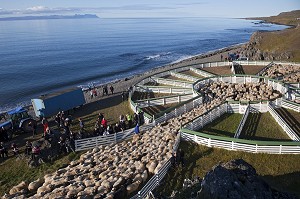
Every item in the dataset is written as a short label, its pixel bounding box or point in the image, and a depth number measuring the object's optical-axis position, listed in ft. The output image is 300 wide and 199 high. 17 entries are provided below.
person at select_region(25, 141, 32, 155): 61.31
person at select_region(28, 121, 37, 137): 74.74
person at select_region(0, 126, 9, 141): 71.44
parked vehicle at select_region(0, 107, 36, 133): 76.49
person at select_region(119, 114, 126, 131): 71.39
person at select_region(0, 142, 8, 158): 62.90
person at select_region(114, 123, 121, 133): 69.20
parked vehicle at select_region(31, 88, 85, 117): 86.28
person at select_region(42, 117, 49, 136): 69.73
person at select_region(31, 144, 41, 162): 59.11
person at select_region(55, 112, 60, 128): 78.08
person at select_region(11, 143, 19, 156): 63.82
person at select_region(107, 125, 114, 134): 67.38
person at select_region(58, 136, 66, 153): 62.41
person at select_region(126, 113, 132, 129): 74.87
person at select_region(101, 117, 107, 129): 70.53
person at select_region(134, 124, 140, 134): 67.80
